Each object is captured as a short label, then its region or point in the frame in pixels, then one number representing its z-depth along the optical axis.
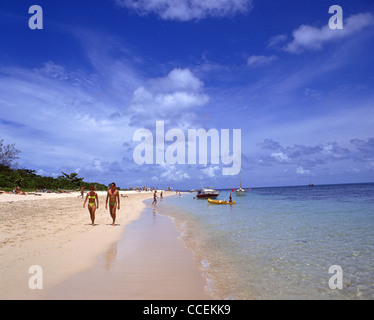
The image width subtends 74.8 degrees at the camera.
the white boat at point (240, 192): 82.69
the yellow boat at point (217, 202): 37.93
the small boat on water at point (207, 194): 57.53
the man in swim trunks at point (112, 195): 13.53
